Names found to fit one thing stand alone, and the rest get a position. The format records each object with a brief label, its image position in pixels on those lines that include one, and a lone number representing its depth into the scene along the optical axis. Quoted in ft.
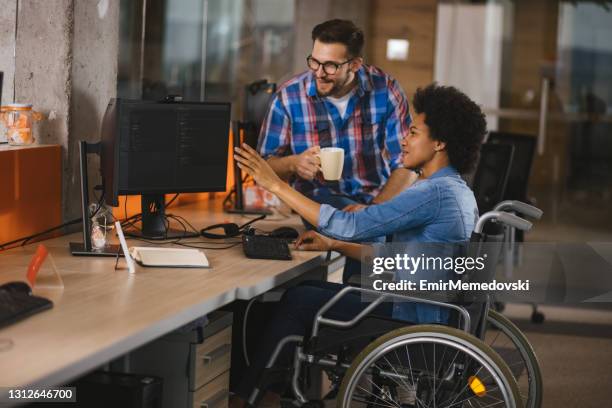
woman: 10.65
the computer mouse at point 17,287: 8.34
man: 13.82
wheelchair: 9.48
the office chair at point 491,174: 19.92
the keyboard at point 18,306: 7.73
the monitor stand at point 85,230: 10.94
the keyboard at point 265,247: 11.33
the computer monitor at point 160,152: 11.88
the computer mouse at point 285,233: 12.66
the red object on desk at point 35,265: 8.70
